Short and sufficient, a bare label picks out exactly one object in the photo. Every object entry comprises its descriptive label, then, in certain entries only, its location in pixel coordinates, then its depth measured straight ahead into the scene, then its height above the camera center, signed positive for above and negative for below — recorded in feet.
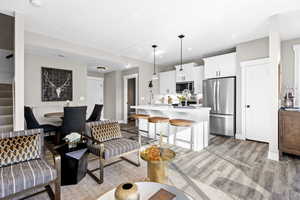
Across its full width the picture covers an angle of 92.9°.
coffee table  3.67 -2.47
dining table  12.24 -1.33
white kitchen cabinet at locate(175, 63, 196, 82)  18.00 +3.40
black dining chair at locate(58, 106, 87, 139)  10.34 -1.54
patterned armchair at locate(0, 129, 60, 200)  4.52 -2.43
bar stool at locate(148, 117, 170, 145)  11.45 -1.64
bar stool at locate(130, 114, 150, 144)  13.13 -1.57
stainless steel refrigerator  13.84 -0.46
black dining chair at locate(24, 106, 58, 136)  10.18 -1.38
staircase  10.20 -0.64
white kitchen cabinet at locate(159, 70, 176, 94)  20.25 +2.55
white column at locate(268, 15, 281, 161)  8.88 +1.64
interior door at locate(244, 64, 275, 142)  12.24 -0.24
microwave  18.08 +1.76
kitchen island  10.80 -2.18
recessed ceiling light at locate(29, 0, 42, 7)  7.66 +5.31
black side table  6.51 -3.05
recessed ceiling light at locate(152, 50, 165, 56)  15.98 +5.44
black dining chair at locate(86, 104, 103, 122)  14.02 -1.34
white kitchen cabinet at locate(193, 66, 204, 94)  17.26 +2.69
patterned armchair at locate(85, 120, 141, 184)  6.91 -2.37
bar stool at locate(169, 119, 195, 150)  9.94 -1.70
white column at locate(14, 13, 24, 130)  8.43 +1.39
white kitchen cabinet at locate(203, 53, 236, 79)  14.10 +3.50
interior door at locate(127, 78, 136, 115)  25.27 +1.02
